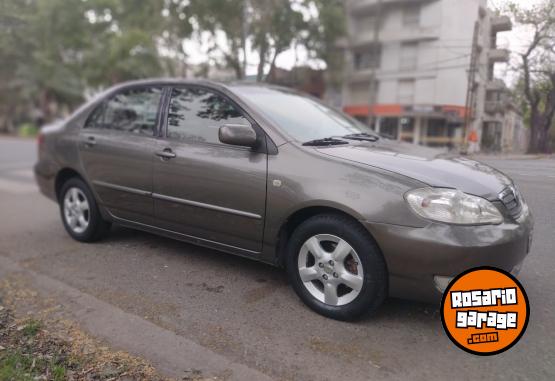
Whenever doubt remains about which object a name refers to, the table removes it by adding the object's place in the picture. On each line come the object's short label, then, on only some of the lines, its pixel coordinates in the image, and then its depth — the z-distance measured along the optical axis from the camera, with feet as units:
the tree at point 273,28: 21.48
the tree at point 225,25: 25.70
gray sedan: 8.38
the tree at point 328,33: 25.12
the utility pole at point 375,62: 20.53
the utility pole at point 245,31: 22.99
